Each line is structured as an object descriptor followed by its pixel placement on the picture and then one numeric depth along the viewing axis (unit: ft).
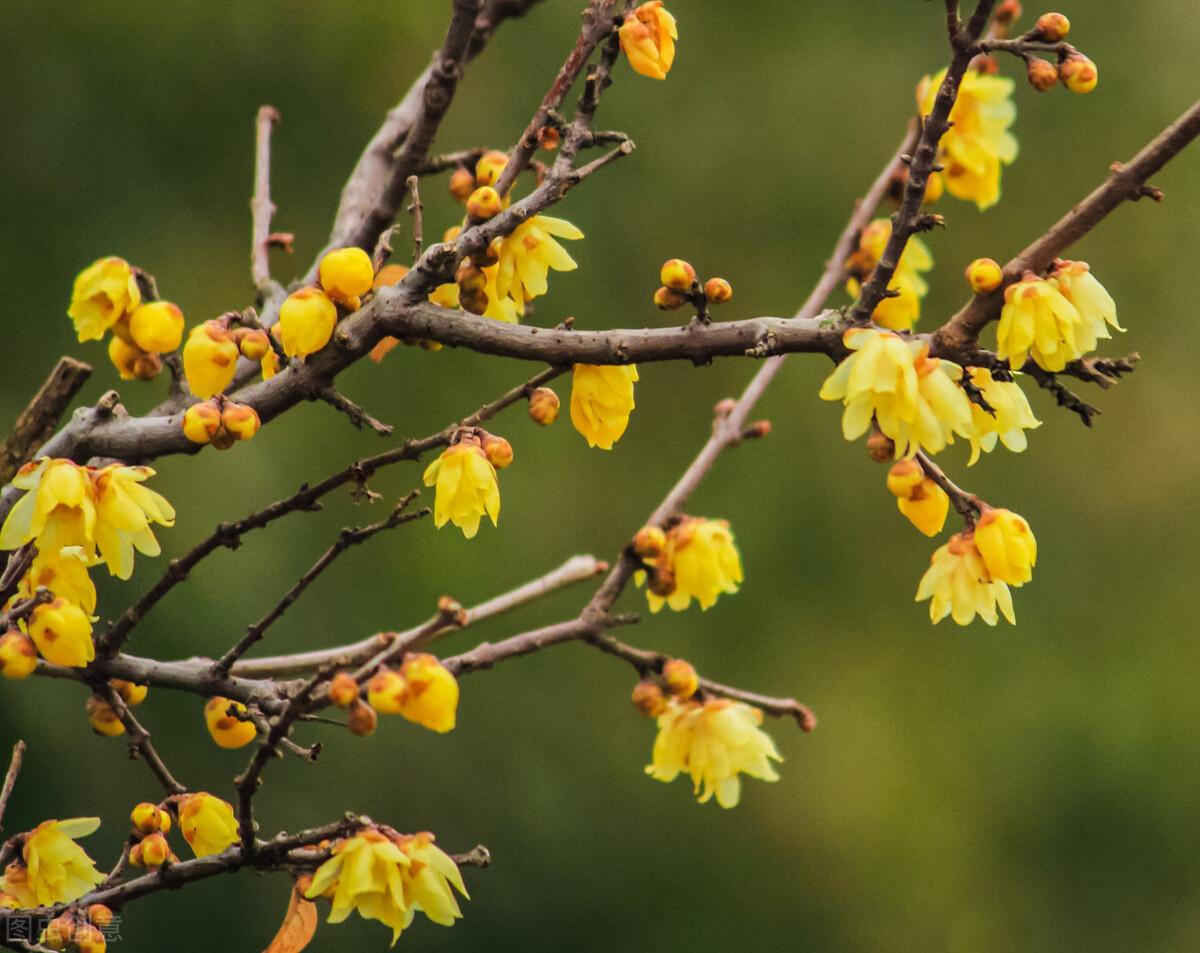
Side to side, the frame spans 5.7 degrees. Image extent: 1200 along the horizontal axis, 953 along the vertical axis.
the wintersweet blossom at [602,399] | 8.15
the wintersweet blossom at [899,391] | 8.01
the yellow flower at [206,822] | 8.17
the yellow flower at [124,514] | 8.09
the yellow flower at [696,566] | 8.23
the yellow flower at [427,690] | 8.00
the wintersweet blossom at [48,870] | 8.17
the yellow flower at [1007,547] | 8.13
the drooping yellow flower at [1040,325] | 8.03
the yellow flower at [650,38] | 8.15
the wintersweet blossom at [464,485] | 8.11
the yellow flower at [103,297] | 8.28
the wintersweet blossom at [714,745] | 8.25
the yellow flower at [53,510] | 8.06
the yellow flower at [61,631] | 8.07
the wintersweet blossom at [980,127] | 8.51
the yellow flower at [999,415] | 8.08
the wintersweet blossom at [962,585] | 8.16
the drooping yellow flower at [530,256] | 8.16
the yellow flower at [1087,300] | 8.04
